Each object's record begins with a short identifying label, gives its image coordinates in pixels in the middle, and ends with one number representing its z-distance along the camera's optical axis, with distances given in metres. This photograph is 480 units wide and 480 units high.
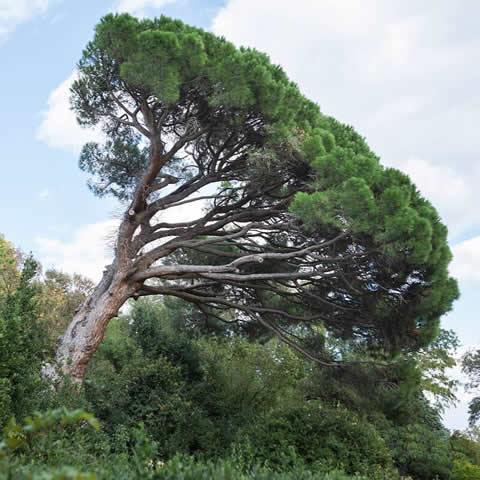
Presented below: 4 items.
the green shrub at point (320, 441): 8.34
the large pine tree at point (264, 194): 8.42
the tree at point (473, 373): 19.83
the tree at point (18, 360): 5.91
